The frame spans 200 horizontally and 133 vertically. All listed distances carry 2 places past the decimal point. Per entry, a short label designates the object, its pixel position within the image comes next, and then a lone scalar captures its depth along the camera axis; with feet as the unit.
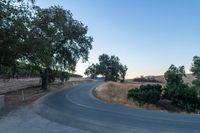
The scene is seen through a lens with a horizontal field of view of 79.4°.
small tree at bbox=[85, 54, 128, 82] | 122.75
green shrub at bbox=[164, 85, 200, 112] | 42.83
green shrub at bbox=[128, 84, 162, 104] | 38.64
